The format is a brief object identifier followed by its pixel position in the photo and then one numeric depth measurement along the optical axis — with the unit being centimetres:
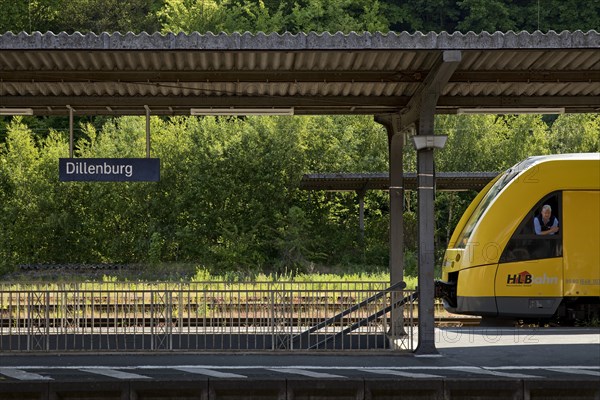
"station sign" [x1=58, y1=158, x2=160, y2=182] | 1495
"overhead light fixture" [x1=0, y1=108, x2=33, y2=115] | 1681
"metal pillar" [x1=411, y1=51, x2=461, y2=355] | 1449
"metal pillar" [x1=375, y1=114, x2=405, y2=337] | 1739
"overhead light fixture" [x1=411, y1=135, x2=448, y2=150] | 1445
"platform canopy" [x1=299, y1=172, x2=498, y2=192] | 3191
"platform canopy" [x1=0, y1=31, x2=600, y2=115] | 1273
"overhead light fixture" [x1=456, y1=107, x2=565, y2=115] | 1702
